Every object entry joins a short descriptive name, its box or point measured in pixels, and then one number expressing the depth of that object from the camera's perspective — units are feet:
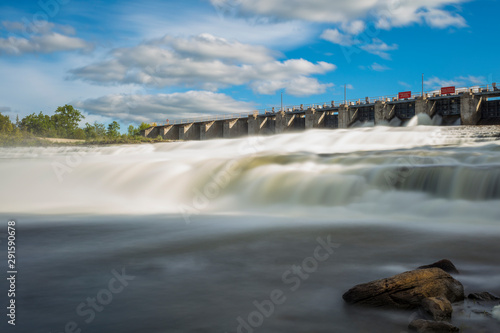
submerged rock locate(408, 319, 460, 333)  12.56
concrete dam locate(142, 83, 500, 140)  148.77
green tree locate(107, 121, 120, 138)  379.43
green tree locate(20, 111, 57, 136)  410.10
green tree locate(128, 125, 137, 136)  380.78
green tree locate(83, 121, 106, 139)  364.38
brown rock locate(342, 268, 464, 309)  14.42
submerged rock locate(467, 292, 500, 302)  14.99
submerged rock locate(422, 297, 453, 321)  13.42
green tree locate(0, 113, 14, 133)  232.30
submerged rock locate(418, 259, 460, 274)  18.34
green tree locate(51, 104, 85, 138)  404.98
